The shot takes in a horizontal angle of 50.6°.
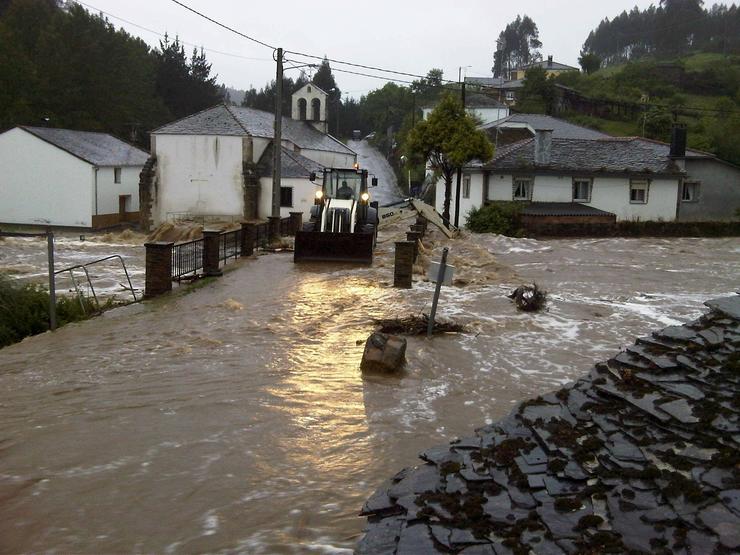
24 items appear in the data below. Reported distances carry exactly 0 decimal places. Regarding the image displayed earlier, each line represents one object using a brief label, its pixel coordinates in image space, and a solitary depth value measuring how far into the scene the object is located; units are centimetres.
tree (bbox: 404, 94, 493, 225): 3566
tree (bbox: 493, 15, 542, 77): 14675
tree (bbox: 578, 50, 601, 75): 9712
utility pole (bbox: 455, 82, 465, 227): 3912
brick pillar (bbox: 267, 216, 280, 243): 2969
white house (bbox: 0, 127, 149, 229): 4288
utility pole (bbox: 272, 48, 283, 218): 3098
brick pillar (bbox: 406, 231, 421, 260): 2293
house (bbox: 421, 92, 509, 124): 7050
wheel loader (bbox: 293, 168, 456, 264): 2308
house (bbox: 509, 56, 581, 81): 10356
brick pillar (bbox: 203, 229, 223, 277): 1997
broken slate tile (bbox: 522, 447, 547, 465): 566
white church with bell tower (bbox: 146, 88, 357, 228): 4519
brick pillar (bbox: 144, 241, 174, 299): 1678
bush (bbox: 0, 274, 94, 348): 1426
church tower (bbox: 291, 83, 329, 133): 5890
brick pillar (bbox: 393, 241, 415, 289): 1855
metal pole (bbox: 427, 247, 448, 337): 1259
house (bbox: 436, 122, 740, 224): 3756
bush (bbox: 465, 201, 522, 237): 3528
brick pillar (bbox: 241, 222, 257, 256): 2528
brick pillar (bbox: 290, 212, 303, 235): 3462
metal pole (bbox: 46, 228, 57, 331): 1311
